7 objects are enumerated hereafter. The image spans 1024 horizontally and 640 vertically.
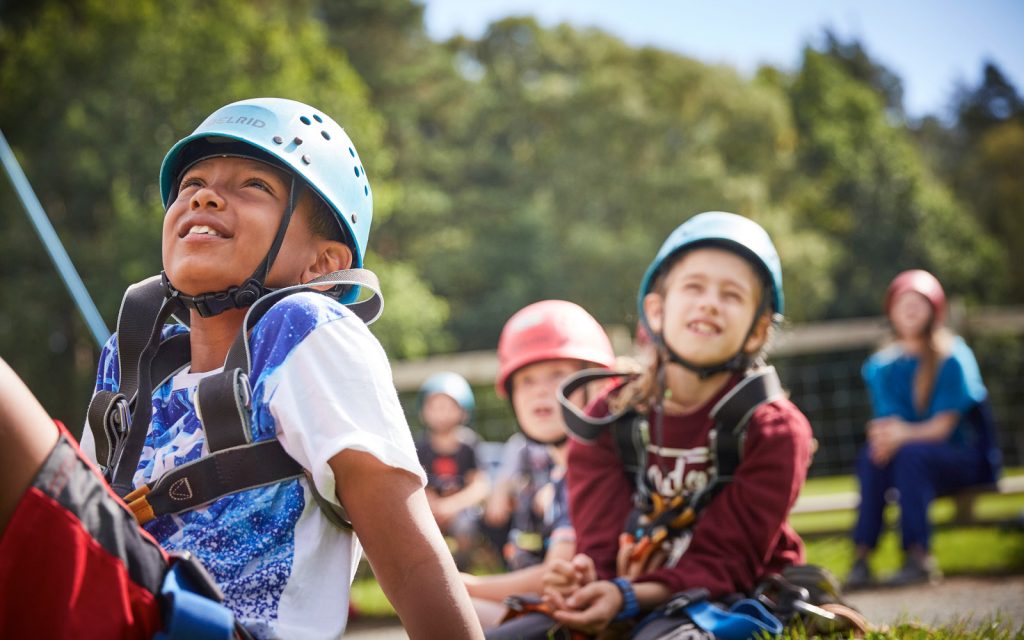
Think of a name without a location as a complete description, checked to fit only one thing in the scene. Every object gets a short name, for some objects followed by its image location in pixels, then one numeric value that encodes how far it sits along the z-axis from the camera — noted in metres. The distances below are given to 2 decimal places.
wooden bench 8.16
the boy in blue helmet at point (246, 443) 1.54
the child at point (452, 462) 7.50
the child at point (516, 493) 5.13
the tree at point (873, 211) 42.62
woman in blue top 7.01
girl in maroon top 3.24
